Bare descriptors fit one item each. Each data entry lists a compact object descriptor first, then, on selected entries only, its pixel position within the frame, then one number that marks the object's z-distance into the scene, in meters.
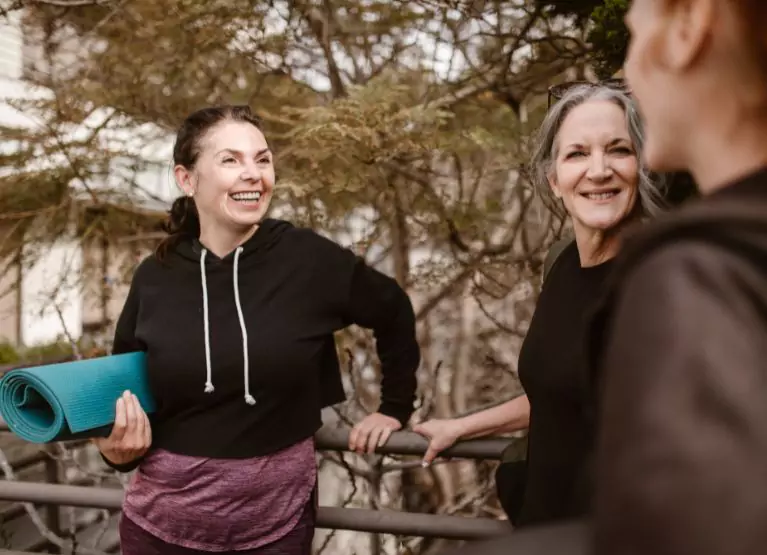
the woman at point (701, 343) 0.49
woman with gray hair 1.44
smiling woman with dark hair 1.86
